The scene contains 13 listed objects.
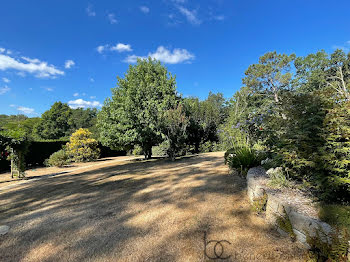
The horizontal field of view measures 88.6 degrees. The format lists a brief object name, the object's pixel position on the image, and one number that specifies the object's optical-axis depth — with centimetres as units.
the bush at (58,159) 1084
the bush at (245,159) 443
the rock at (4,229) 284
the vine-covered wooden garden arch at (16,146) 707
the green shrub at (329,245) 158
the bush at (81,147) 1309
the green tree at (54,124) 2957
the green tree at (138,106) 894
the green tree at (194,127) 1075
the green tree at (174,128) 855
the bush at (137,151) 1698
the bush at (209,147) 1399
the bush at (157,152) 1541
